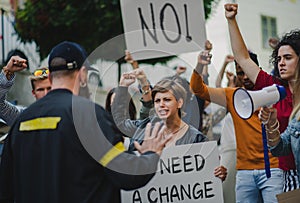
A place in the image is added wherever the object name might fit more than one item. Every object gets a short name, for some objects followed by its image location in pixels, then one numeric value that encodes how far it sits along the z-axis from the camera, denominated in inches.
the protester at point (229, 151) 208.2
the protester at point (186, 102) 180.7
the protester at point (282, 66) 164.6
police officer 122.8
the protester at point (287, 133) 138.5
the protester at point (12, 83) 176.9
